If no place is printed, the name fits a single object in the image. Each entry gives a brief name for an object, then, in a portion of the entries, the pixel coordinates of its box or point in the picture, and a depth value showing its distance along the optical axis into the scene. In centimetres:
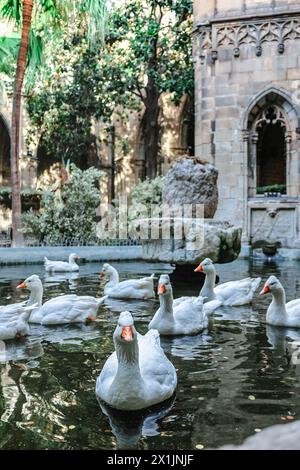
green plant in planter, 1889
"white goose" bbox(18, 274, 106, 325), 695
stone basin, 998
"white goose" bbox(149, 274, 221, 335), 629
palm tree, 1562
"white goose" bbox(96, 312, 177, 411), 397
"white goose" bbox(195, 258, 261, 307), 823
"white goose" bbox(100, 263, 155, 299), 897
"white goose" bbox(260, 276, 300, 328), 680
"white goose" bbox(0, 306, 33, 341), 611
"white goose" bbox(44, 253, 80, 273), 1286
